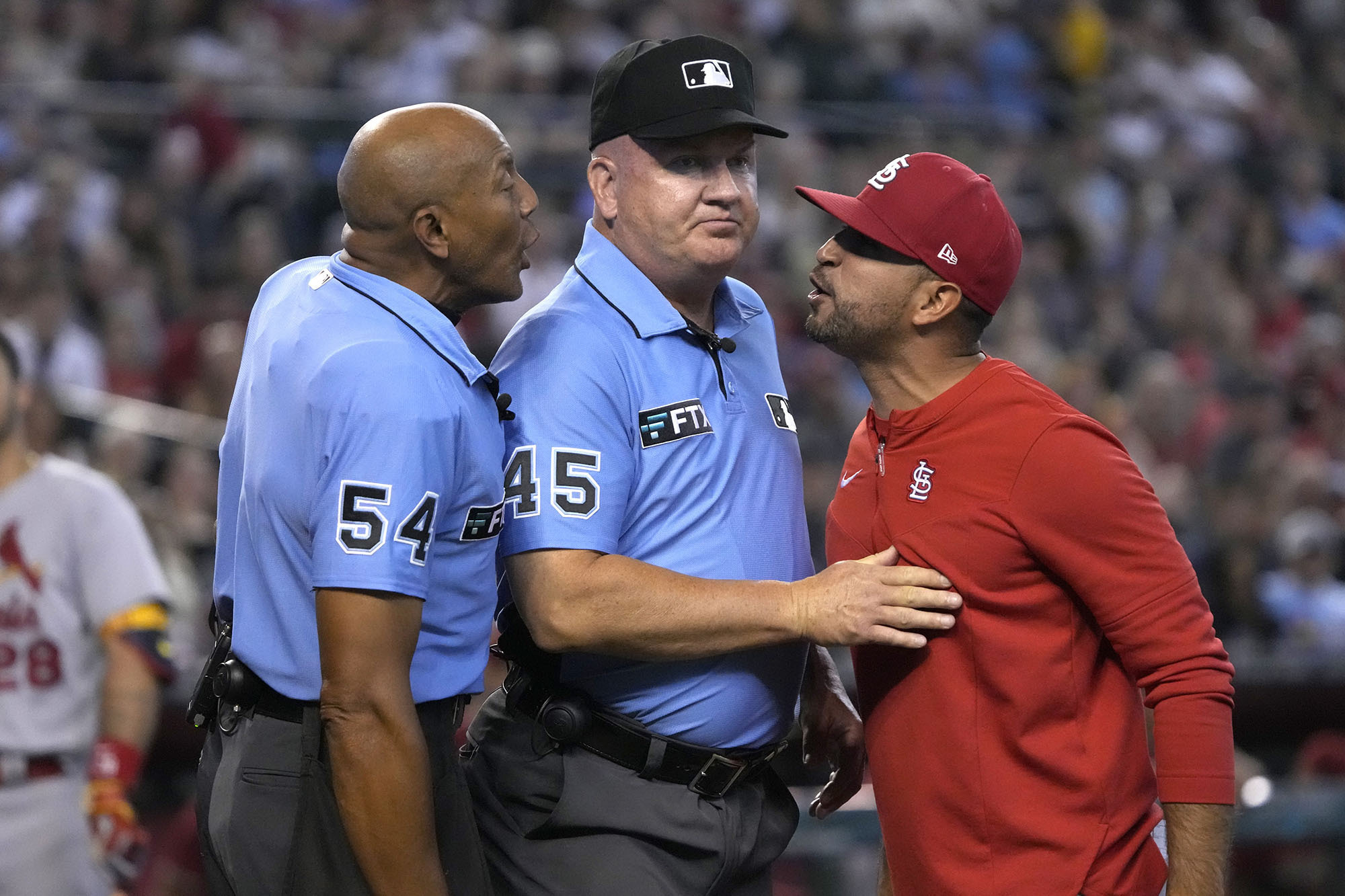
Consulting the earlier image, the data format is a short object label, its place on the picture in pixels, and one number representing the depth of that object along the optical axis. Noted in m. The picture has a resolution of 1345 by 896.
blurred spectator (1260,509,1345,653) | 17.09
